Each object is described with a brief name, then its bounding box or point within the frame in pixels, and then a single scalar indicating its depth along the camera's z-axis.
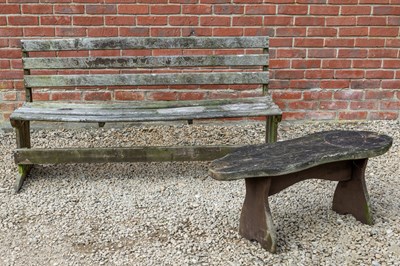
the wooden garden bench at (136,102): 3.44
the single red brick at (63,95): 4.41
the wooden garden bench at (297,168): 2.60
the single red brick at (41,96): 4.40
